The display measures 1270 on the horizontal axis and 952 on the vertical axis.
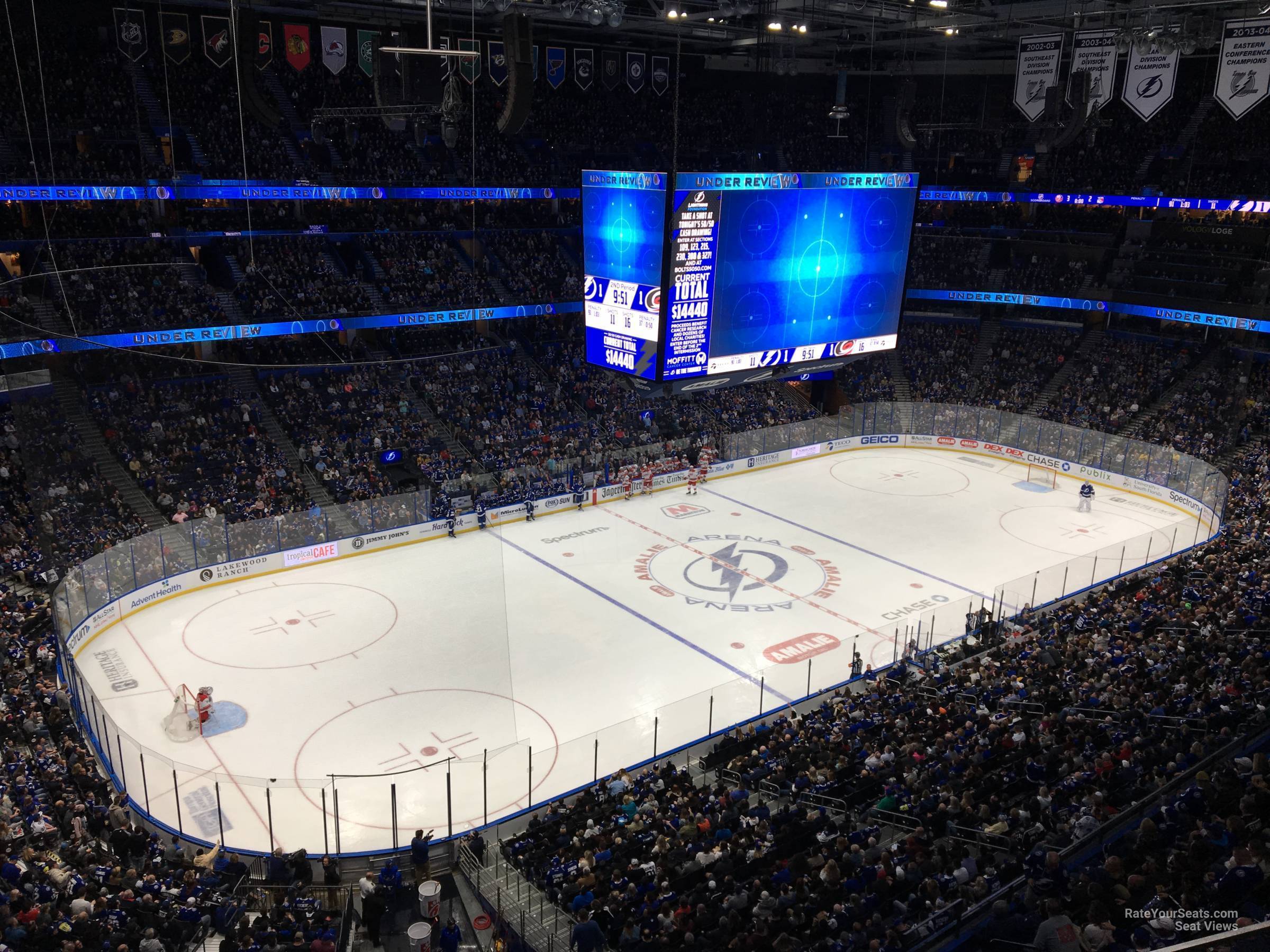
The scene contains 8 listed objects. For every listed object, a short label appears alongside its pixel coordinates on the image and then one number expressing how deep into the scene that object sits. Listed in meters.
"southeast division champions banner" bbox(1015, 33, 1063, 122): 27.56
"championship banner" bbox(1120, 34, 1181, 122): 25.75
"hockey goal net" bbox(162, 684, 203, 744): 16.83
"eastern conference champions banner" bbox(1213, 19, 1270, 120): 24.61
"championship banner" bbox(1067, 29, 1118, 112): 26.53
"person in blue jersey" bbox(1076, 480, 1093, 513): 29.25
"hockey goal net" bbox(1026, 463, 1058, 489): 32.66
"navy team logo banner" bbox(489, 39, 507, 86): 35.03
